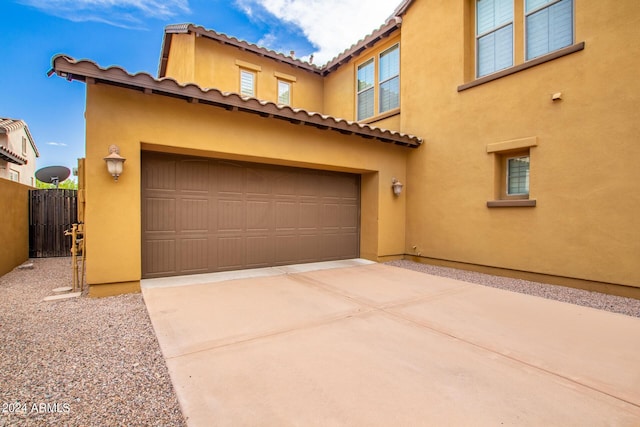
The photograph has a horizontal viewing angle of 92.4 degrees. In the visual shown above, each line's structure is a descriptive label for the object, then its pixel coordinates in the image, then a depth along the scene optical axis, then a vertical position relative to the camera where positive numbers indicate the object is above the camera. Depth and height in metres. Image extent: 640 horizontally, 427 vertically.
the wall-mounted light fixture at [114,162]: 4.58 +0.71
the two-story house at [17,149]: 10.44 +3.39
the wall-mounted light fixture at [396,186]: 8.02 +0.64
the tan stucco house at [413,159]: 4.87 +1.05
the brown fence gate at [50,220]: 8.69 -0.33
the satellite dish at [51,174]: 9.32 +1.06
